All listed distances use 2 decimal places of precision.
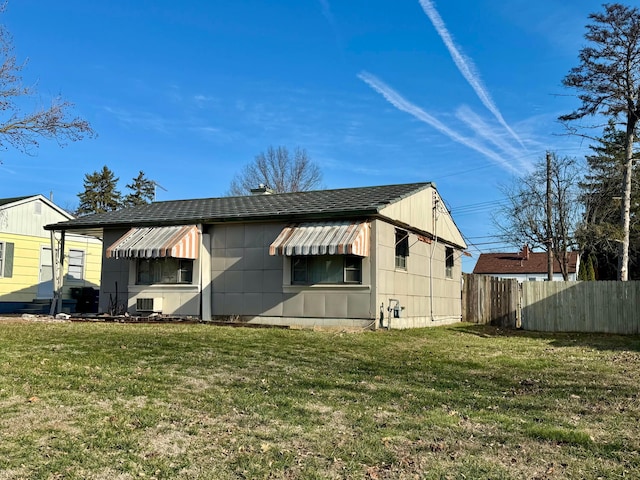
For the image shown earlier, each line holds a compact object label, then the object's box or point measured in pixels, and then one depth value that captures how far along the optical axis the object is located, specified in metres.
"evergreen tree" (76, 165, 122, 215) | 60.25
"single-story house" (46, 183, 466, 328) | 15.55
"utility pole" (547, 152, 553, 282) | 27.44
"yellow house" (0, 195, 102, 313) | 21.97
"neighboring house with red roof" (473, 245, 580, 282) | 48.91
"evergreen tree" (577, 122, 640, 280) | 27.97
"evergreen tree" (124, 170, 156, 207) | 62.28
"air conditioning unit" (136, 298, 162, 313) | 17.38
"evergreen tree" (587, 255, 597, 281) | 35.72
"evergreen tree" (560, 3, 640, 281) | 19.98
